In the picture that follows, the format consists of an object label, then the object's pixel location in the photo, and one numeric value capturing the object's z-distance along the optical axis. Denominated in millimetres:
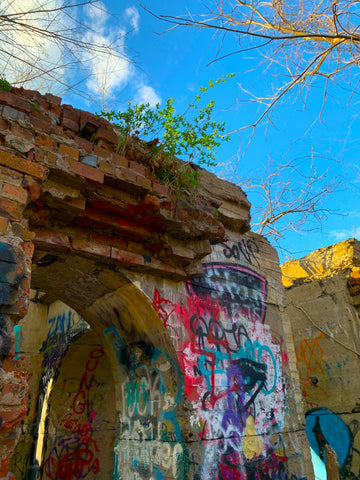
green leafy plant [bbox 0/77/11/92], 3090
